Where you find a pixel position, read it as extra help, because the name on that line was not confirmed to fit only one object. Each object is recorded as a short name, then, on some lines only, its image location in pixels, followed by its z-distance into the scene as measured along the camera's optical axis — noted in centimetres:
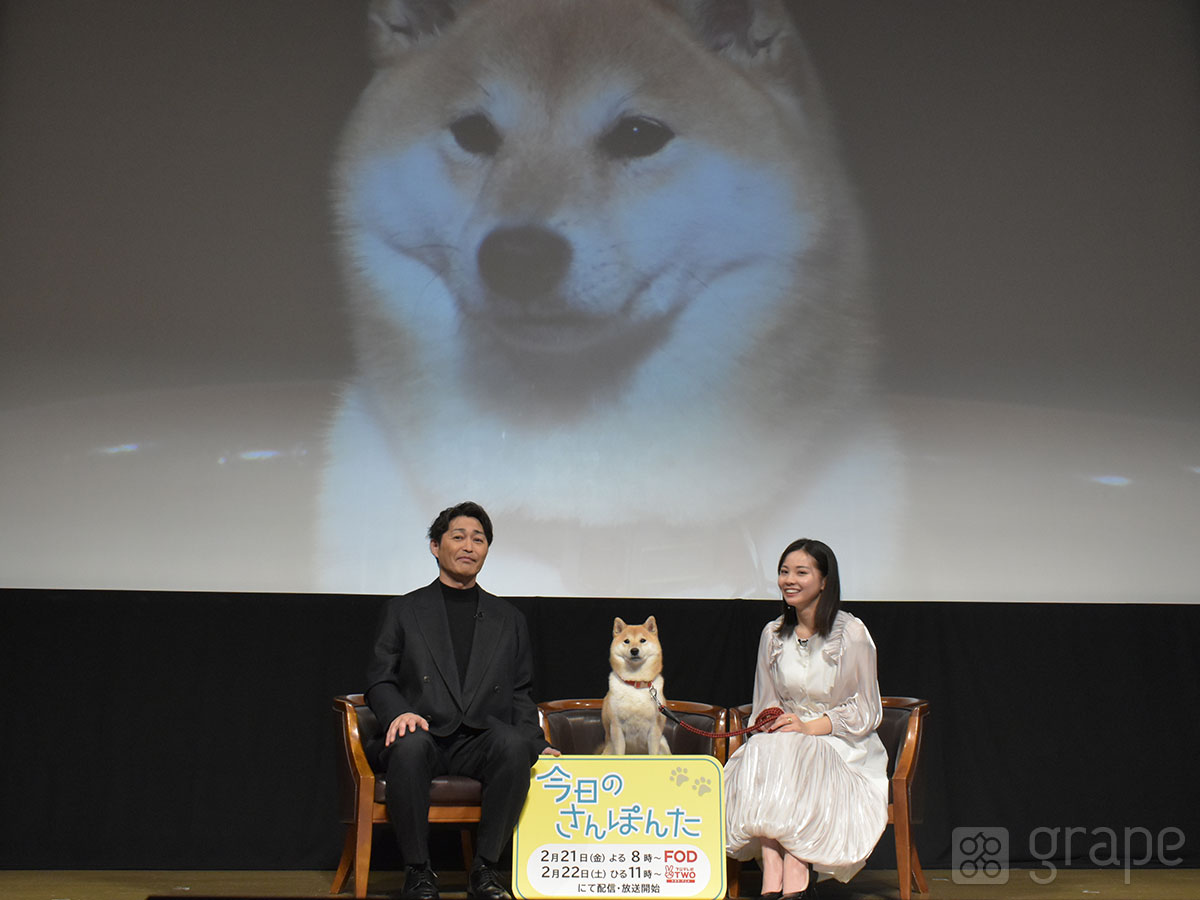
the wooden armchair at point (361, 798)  363
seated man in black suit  346
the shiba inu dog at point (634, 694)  399
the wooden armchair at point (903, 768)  385
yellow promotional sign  332
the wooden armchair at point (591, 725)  423
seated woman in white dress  354
